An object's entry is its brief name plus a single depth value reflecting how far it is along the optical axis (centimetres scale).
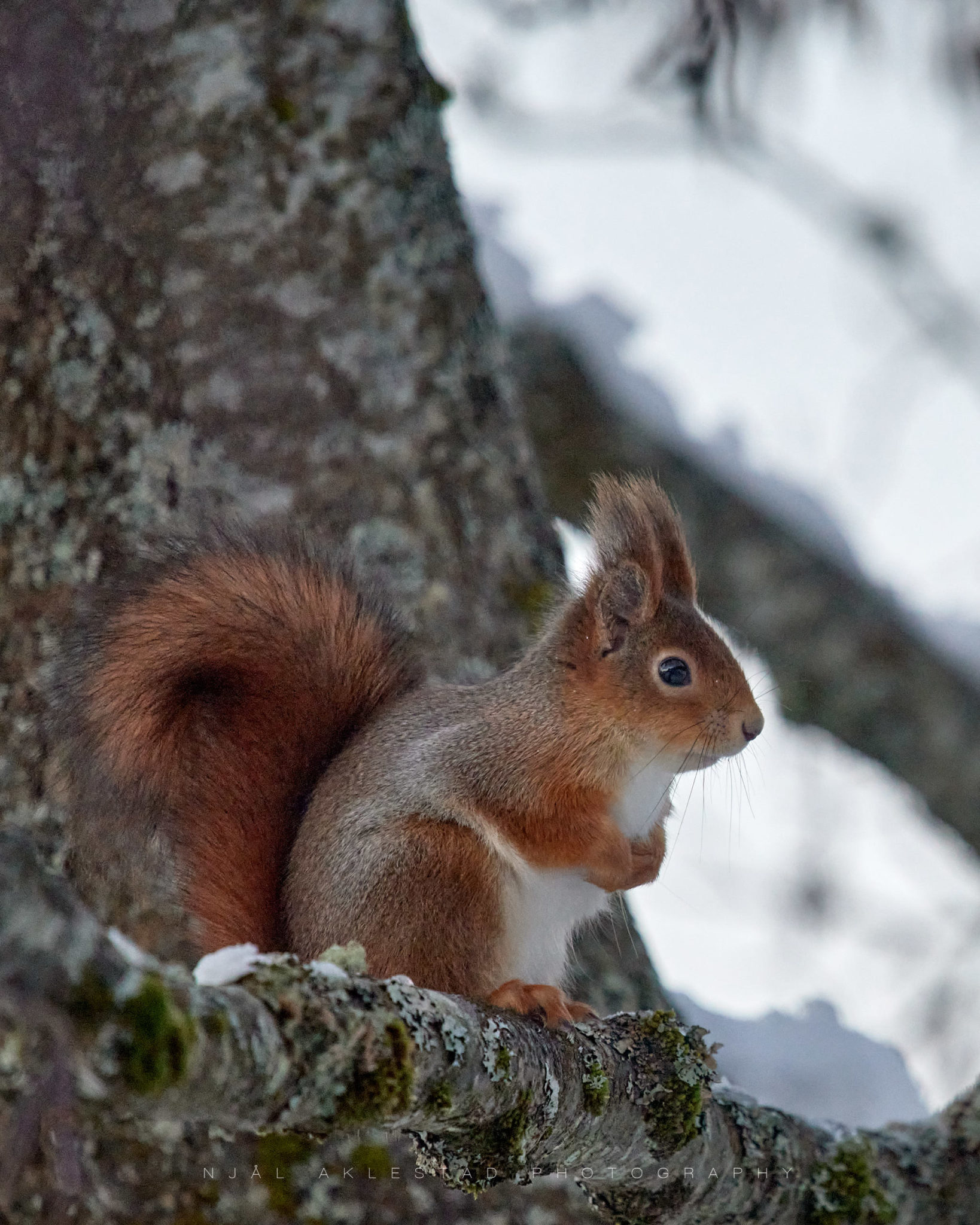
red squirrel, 581
